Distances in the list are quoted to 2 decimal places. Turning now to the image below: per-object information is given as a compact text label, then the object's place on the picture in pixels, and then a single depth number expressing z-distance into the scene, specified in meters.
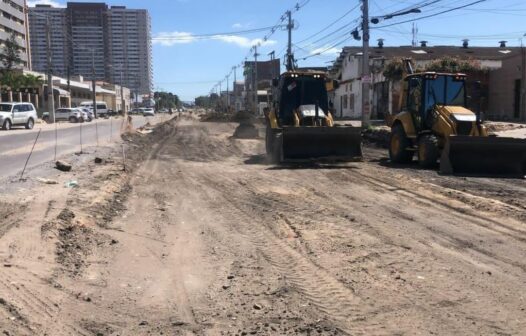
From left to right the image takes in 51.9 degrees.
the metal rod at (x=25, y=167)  13.39
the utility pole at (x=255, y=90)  75.88
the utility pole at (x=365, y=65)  28.66
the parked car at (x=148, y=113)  99.94
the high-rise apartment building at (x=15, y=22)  113.37
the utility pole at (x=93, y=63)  63.83
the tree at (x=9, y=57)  66.25
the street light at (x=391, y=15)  23.72
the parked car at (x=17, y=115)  38.13
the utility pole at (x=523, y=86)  36.53
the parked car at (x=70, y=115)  61.75
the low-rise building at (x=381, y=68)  43.16
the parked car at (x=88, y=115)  66.38
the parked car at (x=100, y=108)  90.75
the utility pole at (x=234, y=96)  146.60
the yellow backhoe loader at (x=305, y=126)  16.61
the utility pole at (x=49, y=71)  48.29
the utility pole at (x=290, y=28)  49.16
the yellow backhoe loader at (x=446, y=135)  14.30
